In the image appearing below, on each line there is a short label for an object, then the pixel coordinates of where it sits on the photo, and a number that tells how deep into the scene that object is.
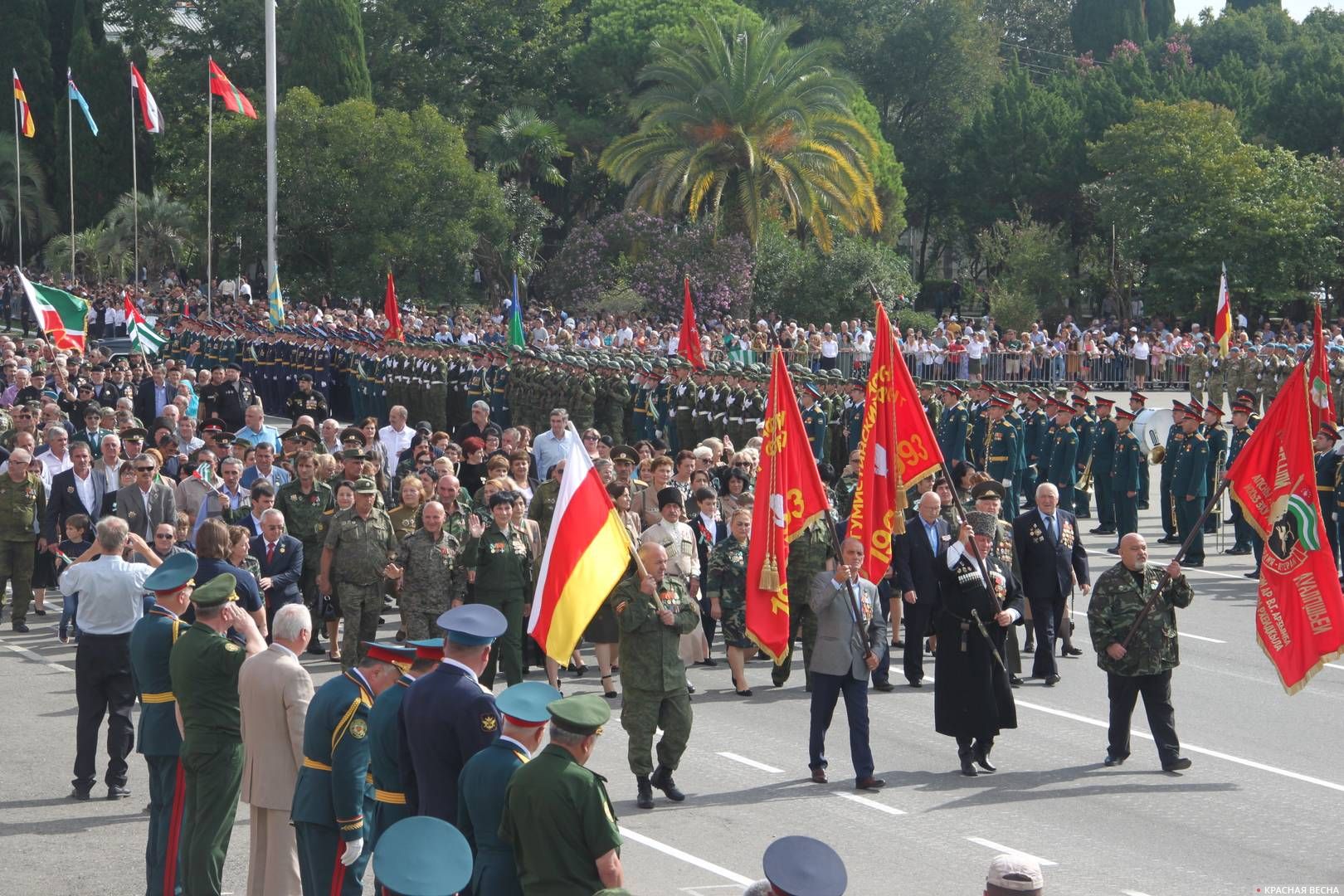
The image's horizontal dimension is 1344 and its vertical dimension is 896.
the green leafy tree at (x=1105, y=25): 79.19
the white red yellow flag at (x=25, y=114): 46.78
